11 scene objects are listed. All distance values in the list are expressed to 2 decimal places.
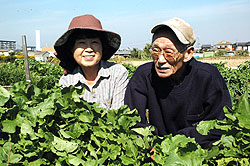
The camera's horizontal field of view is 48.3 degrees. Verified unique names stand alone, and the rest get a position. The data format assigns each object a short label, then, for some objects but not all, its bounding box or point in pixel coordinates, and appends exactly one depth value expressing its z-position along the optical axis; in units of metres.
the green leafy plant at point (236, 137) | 1.21
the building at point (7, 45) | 106.96
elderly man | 1.98
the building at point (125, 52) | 85.28
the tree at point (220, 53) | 63.44
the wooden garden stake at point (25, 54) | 5.89
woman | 2.64
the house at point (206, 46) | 107.68
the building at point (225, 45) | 123.31
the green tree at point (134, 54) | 58.74
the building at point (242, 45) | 99.53
